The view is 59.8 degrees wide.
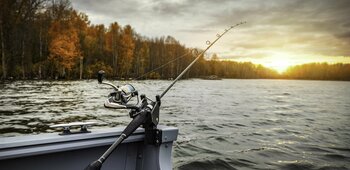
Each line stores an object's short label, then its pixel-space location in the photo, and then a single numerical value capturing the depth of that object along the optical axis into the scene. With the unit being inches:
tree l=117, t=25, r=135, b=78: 2479.1
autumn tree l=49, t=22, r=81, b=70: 1706.4
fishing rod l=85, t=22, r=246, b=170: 123.8
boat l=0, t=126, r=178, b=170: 109.3
